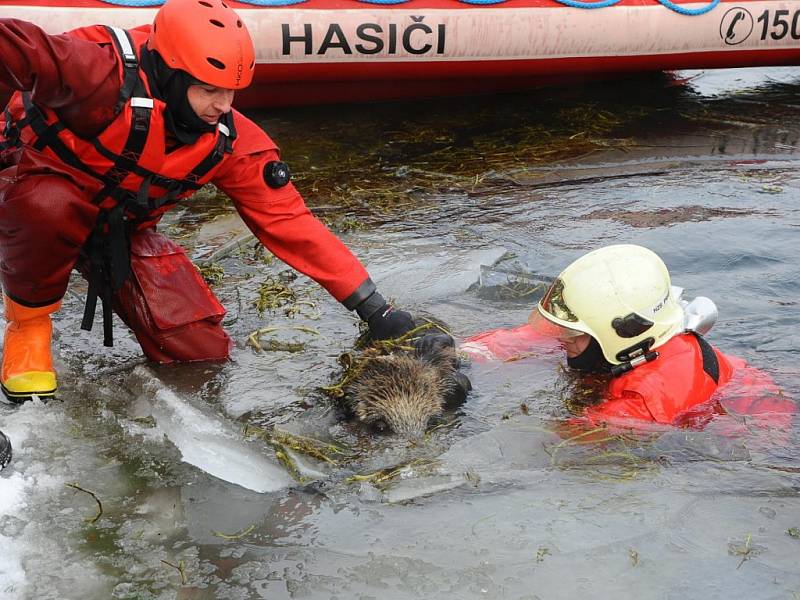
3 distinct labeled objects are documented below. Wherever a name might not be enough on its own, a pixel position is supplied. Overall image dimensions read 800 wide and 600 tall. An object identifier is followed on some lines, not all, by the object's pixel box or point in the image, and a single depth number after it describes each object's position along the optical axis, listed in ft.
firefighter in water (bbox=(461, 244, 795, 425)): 14.93
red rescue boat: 27.09
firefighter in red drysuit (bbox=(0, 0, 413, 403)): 13.61
